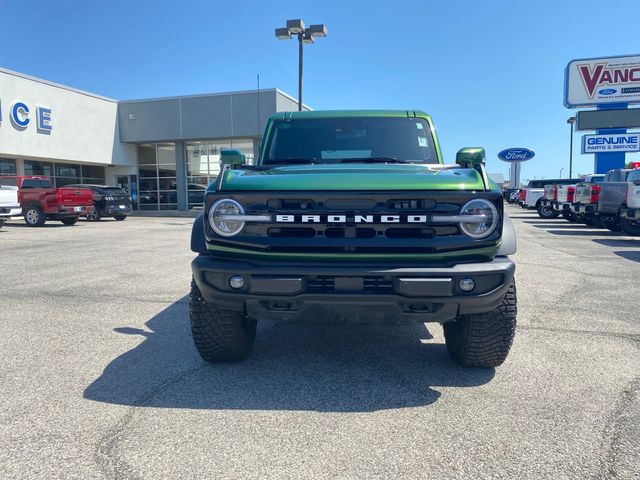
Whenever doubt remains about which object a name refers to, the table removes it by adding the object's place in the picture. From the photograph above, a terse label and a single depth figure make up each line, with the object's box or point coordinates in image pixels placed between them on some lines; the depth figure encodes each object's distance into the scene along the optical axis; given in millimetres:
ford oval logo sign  35969
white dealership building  22344
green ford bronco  2893
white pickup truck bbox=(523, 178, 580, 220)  21462
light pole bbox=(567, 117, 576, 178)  44719
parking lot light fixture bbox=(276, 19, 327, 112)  16797
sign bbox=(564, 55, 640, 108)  24219
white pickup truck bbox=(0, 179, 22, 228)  15078
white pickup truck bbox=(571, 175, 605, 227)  14617
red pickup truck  17109
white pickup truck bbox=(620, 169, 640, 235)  12508
